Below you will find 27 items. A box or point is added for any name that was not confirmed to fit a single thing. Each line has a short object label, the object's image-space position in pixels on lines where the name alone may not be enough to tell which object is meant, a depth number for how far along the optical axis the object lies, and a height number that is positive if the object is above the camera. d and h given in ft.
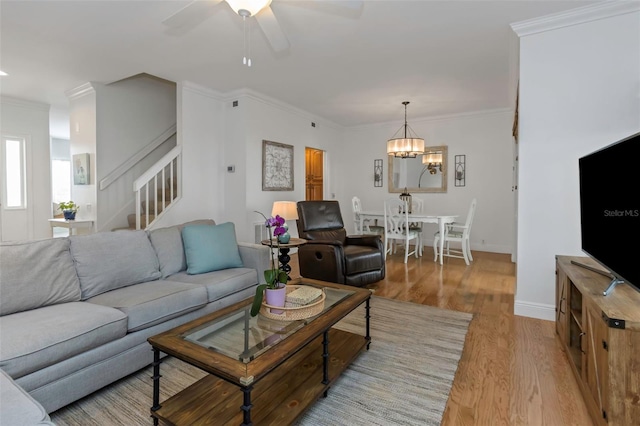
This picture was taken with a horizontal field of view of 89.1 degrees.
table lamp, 14.08 -0.10
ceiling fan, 6.27 +4.17
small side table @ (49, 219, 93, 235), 14.97 -0.76
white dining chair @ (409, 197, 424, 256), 20.79 +0.09
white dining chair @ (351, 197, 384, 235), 19.03 -1.11
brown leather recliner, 11.30 -1.59
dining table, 16.33 -0.59
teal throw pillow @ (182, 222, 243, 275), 8.74 -1.16
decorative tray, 5.64 -1.84
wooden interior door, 23.22 +2.22
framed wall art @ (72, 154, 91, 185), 15.20 +1.78
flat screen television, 4.78 +0.00
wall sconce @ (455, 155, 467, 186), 20.16 +2.39
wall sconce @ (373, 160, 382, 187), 22.86 +2.43
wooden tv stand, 4.33 -2.09
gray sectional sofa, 4.90 -1.87
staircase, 13.34 +0.73
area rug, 5.24 -3.35
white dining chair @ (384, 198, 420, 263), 16.63 -0.94
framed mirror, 20.81 +2.36
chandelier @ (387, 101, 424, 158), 16.75 +3.17
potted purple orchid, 5.78 -1.45
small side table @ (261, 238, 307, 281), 10.65 -1.29
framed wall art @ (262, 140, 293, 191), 16.92 +2.24
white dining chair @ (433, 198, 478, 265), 16.10 -1.45
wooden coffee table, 4.30 -2.08
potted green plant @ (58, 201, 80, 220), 15.07 -0.14
